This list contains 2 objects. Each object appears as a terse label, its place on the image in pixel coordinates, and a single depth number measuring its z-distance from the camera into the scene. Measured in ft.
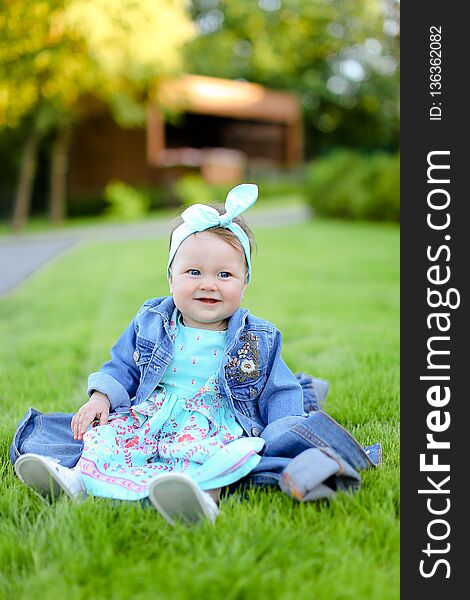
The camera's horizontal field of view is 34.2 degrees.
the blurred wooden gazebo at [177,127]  61.41
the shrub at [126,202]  54.80
